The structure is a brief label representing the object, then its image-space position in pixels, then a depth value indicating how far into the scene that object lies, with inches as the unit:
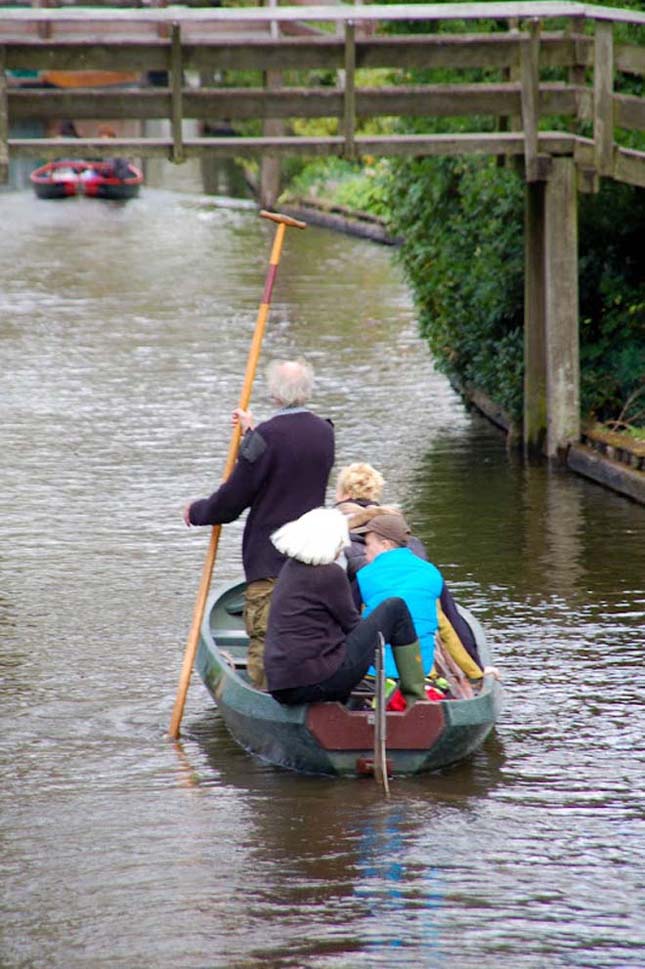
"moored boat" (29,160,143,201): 3668.8
